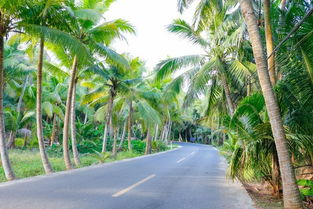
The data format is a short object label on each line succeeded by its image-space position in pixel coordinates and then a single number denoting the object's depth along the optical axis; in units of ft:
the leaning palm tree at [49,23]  28.53
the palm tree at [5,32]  27.05
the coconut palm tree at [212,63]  39.81
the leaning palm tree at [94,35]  39.63
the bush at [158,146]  95.87
